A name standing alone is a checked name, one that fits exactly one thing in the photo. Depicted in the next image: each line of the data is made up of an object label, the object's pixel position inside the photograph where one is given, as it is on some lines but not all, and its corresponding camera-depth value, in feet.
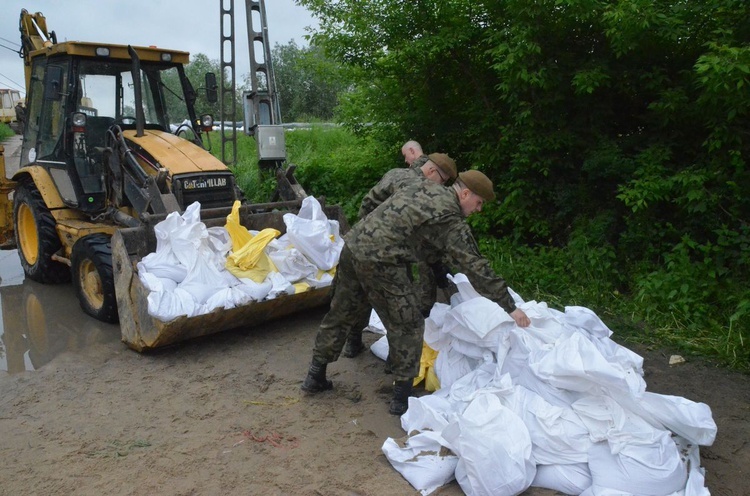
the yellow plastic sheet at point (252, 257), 17.74
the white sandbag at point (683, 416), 10.66
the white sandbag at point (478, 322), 13.07
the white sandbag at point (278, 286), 17.46
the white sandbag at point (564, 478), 10.56
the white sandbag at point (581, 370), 10.97
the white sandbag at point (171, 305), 15.66
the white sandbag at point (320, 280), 18.42
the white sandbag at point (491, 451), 10.25
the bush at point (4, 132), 84.28
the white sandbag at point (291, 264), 18.17
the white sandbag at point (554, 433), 10.78
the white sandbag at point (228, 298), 16.48
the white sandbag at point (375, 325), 17.62
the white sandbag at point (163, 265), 16.88
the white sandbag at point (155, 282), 16.22
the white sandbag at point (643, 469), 10.05
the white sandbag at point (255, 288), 17.11
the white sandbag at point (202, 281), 16.61
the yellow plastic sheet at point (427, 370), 14.44
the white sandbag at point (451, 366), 13.65
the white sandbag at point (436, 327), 14.29
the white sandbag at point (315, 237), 18.52
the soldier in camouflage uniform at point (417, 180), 15.60
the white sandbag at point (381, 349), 16.38
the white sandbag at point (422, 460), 10.80
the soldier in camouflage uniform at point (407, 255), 12.75
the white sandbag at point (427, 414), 11.79
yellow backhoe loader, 17.93
